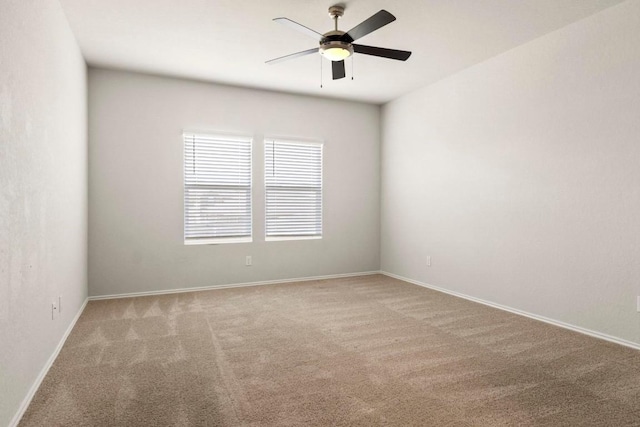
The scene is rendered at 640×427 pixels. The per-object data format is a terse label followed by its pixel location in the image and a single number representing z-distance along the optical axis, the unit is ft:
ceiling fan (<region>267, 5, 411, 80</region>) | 8.87
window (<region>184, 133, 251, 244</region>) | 15.94
